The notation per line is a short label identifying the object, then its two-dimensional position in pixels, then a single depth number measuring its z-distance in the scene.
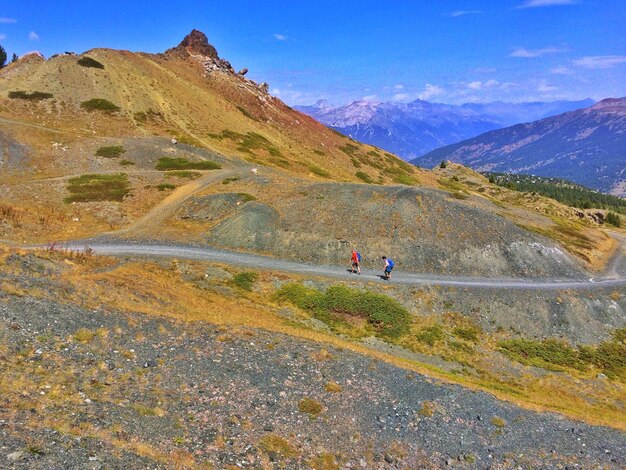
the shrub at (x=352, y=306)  33.00
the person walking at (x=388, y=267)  38.06
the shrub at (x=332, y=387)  20.24
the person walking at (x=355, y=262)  39.12
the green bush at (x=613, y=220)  120.06
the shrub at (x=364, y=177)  107.61
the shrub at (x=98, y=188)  52.97
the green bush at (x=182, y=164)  71.00
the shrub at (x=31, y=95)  84.31
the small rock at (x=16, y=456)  11.08
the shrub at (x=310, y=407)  18.27
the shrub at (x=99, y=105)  89.25
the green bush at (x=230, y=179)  60.28
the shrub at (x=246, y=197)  51.97
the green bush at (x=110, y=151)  70.89
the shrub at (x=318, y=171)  94.56
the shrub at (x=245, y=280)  35.34
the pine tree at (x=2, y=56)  135.00
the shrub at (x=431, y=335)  31.98
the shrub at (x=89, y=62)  103.88
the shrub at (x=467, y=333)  33.31
